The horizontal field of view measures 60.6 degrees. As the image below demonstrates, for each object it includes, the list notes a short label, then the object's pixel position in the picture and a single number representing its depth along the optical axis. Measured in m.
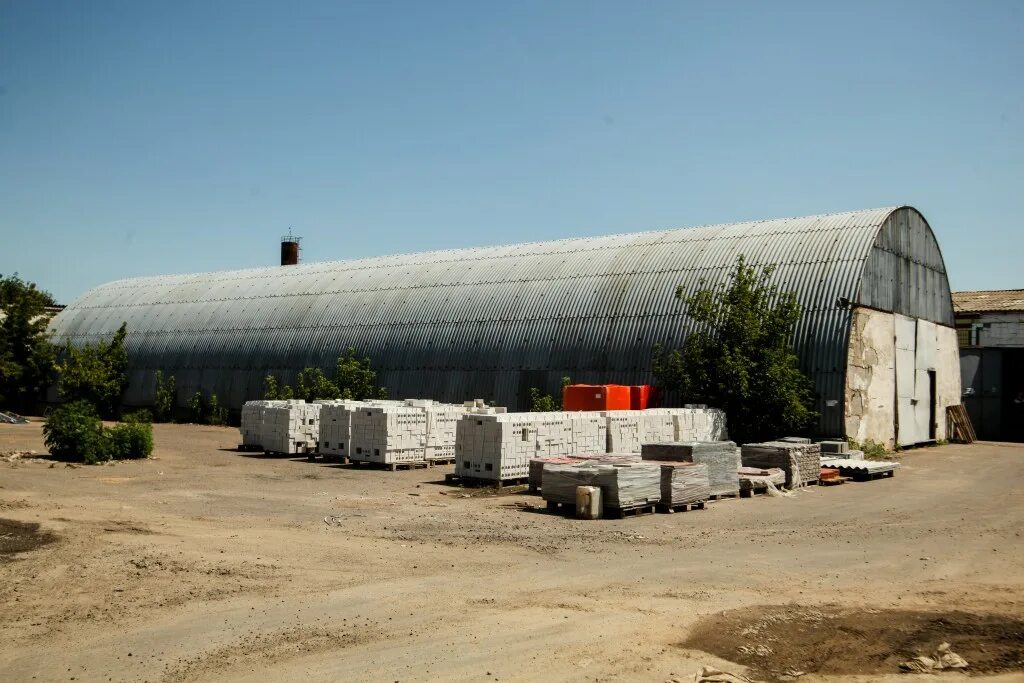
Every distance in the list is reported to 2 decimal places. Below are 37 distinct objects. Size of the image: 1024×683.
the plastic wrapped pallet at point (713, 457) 19.78
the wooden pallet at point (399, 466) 25.94
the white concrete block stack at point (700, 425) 26.47
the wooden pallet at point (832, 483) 23.02
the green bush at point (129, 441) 26.78
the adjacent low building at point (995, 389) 41.06
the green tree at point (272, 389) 43.09
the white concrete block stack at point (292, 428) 29.48
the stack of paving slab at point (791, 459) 21.90
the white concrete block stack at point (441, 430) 27.03
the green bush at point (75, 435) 26.00
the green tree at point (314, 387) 40.47
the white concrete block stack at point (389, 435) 25.94
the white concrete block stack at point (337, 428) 27.77
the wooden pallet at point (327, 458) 28.35
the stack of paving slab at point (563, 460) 20.34
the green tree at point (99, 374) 49.47
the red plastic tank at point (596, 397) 29.52
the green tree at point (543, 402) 33.62
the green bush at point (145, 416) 44.22
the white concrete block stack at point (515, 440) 22.00
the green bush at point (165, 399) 47.88
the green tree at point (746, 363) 28.57
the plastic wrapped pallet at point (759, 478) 20.77
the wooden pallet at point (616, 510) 17.45
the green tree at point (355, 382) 40.31
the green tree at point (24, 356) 53.00
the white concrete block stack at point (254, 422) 30.81
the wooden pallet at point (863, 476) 23.91
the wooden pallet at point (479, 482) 22.05
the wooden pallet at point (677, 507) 18.03
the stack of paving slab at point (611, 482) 17.31
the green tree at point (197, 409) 46.47
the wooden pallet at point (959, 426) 37.34
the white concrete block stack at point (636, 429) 24.22
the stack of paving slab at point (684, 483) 17.97
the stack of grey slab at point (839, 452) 25.70
